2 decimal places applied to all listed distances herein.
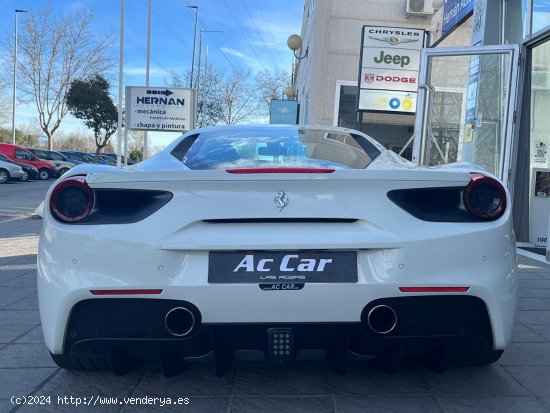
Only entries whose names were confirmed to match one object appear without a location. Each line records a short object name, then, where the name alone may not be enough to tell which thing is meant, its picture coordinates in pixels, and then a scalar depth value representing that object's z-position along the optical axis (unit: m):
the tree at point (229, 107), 42.25
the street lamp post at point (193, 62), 39.65
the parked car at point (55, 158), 32.38
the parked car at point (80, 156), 38.84
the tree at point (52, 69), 40.06
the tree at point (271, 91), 44.31
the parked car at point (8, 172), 25.62
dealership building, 7.75
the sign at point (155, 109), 13.98
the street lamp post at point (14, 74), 39.88
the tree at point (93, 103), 38.53
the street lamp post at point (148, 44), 25.19
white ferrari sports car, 2.24
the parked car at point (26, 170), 27.02
